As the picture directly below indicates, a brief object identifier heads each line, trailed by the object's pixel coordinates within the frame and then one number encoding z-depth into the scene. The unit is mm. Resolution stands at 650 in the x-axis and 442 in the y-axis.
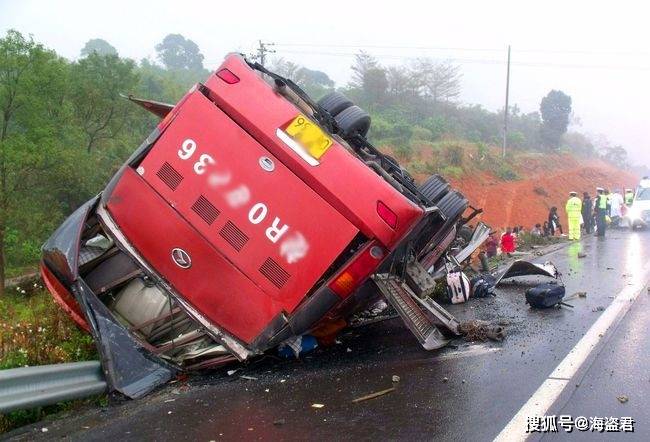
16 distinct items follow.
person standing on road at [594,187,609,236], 17281
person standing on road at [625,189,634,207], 21812
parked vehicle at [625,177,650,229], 19531
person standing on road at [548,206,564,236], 17844
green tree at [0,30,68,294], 15102
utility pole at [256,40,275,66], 33219
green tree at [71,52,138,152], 20625
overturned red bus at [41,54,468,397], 4543
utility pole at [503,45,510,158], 38947
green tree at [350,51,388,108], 45406
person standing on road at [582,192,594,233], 19078
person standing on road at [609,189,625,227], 21459
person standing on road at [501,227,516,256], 12836
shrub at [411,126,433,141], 38719
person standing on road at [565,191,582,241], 16453
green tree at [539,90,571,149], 49469
